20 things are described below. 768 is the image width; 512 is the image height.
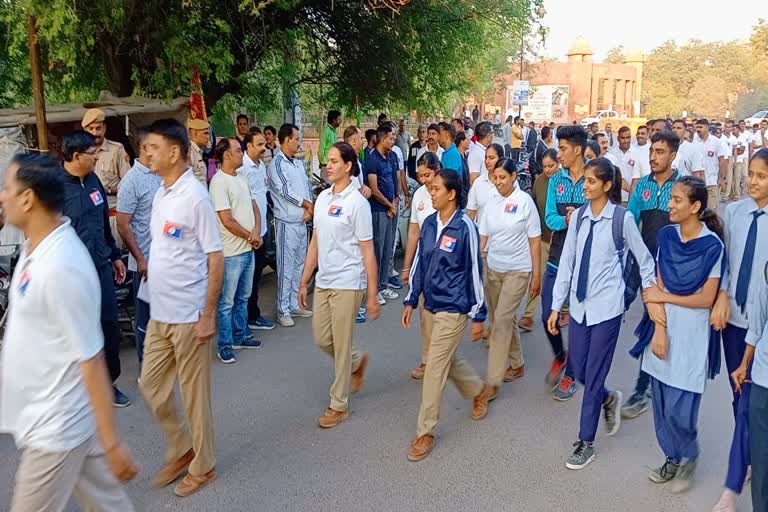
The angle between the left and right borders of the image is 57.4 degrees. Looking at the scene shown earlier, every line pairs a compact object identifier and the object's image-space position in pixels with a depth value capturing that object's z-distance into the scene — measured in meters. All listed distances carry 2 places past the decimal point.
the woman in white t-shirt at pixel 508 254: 5.24
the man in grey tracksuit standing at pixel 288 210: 7.05
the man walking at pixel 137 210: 5.21
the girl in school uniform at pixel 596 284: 4.12
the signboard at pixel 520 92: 23.41
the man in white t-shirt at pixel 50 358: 2.46
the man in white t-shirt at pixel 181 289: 3.66
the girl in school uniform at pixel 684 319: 3.73
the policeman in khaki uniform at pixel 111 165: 6.36
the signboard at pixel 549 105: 48.77
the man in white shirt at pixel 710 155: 11.84
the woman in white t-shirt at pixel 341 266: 4.76
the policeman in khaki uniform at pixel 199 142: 7.65
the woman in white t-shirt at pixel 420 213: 5.43
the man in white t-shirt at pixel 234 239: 6.04
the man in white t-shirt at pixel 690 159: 10.45
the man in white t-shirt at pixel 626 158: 9.61
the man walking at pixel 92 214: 4.58
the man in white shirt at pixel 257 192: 6.88
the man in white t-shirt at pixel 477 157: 9.76
